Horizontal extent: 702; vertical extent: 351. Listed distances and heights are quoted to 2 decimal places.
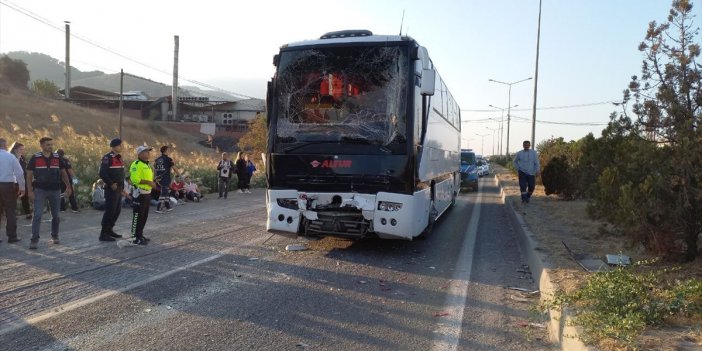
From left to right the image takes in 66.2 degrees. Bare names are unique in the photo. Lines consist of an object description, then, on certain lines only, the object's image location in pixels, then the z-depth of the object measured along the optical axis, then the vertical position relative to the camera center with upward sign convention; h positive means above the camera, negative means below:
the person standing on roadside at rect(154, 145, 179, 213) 14.38 -0.62
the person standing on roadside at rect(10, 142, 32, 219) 11.12 -0.34
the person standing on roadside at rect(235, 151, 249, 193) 21.47 -0.70
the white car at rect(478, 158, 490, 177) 38.65 -0.21
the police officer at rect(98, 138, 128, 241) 9.16 -0.61
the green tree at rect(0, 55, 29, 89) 69.69 +9.79
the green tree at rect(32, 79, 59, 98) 72.89 +8.35
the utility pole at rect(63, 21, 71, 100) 44.44 +8.52
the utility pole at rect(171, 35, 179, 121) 46.78 +7.49
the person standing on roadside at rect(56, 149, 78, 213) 13.33 -1.38
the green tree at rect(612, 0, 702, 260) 6.52 +0.18
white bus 8.11 +0.34
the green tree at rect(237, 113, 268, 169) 32.12 +0.98
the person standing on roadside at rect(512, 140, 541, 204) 15.31 -0.02
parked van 25.05 -0.31
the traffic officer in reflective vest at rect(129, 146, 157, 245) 9.09 -0.74
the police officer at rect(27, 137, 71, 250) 8.79 -0.56
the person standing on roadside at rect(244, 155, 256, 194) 22.55 -0.67
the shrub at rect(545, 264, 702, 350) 4.27 -1.23
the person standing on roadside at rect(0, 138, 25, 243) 8.92 -0.67
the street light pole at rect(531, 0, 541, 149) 30.76 +4.54
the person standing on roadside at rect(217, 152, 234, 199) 18.81 -0.63
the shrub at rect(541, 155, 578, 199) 16.77 -0.36
